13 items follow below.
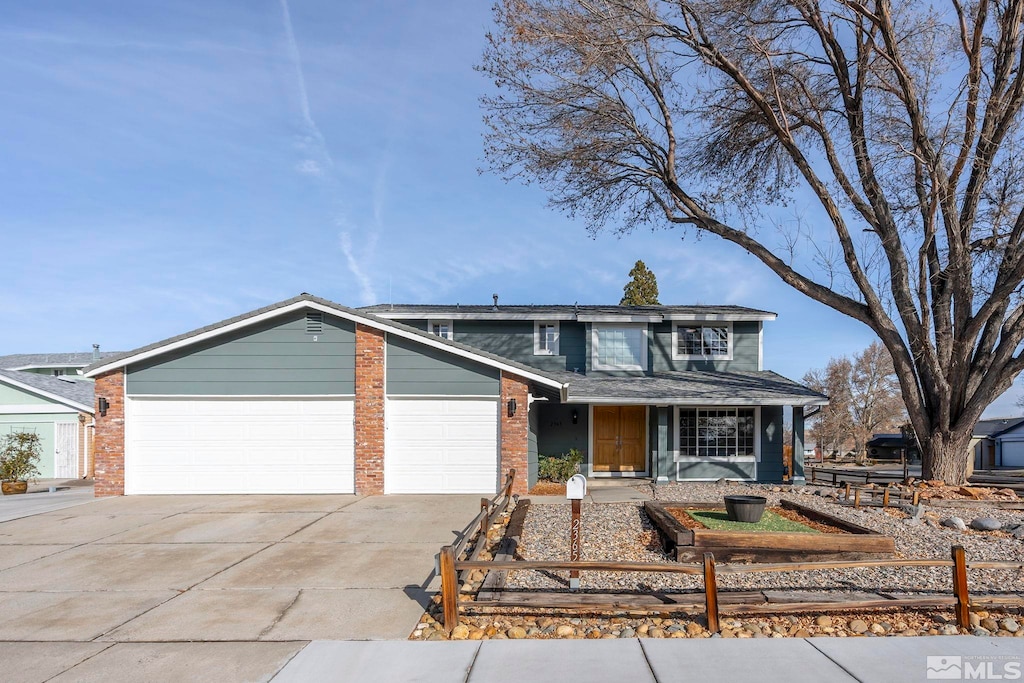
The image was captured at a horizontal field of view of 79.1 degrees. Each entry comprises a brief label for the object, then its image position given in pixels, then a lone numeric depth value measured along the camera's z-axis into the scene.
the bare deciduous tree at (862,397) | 41.25
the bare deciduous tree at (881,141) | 13.74
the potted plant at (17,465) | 16.80
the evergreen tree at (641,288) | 34.56
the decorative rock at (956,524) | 9.92
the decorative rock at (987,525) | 9.88
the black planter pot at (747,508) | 9.16
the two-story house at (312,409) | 13.47
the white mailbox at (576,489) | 6.67
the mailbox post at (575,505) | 6.68
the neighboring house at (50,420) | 21.55
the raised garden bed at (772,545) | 7.73
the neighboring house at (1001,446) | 37.00
